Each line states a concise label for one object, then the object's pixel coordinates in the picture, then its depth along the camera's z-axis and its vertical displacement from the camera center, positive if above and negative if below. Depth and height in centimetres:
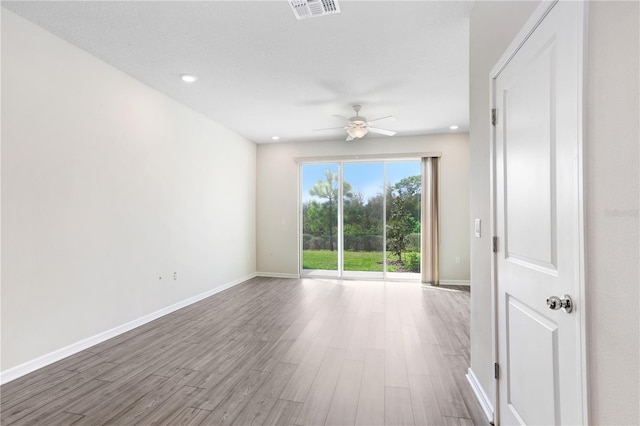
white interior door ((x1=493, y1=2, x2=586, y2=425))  103 -2
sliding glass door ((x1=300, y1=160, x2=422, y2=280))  586 -1
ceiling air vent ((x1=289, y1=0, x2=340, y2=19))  211 +157
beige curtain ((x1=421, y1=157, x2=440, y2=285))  557 -22
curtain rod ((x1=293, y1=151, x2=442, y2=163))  560 +124
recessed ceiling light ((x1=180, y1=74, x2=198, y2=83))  331 +163
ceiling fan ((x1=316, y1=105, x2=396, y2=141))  423 +137
